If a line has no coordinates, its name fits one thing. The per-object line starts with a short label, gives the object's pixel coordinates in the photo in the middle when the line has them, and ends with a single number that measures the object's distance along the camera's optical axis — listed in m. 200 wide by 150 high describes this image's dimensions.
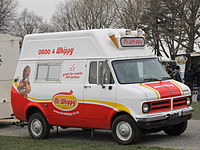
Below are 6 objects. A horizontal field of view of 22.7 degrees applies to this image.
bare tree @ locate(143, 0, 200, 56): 42.59
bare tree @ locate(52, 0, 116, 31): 55.76
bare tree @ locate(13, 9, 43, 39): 76.06
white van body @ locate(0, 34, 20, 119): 16.83
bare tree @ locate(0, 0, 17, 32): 61.19
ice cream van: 11.13
